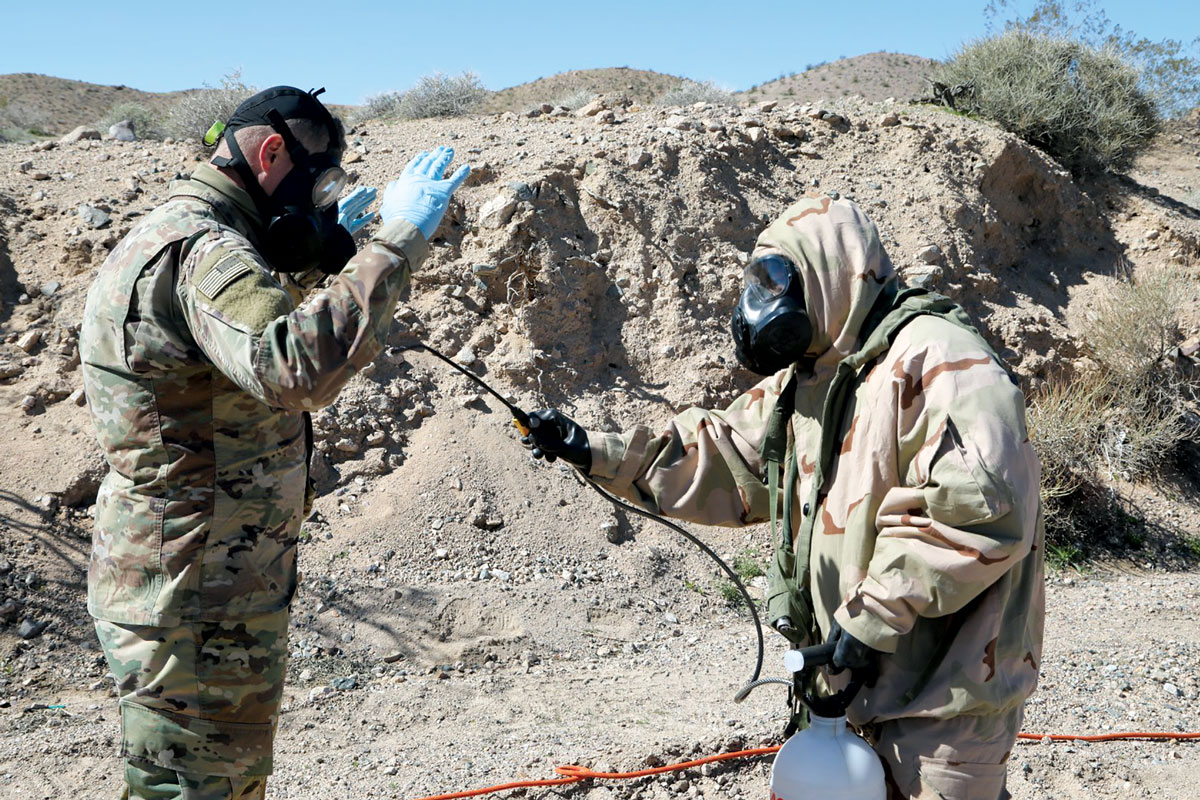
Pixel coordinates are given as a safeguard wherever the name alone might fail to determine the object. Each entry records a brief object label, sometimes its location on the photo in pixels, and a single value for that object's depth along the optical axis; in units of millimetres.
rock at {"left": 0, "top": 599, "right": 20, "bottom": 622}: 5105
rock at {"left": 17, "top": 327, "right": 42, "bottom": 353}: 6301
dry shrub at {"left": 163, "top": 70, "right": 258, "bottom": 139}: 9234
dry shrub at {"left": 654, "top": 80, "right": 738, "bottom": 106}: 11844
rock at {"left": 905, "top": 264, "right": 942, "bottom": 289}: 8102
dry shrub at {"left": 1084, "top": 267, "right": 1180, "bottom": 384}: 8242
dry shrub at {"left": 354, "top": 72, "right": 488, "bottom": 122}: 10969
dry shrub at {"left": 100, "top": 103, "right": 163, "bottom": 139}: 10616
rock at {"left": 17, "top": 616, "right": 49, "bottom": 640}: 5051
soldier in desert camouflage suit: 2051
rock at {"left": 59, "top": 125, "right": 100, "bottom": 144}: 8578
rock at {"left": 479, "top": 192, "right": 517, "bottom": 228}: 7250
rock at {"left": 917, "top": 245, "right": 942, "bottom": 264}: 8328
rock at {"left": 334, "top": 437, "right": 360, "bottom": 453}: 6406
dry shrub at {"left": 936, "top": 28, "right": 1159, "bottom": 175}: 10164
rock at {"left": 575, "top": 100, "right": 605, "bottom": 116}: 9250
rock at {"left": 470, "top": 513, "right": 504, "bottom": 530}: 6188
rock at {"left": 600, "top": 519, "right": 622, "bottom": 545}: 6398
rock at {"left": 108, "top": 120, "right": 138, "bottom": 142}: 9065
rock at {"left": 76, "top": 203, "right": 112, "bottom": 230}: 6969
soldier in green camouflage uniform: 2213
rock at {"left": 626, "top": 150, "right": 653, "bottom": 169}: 7969
